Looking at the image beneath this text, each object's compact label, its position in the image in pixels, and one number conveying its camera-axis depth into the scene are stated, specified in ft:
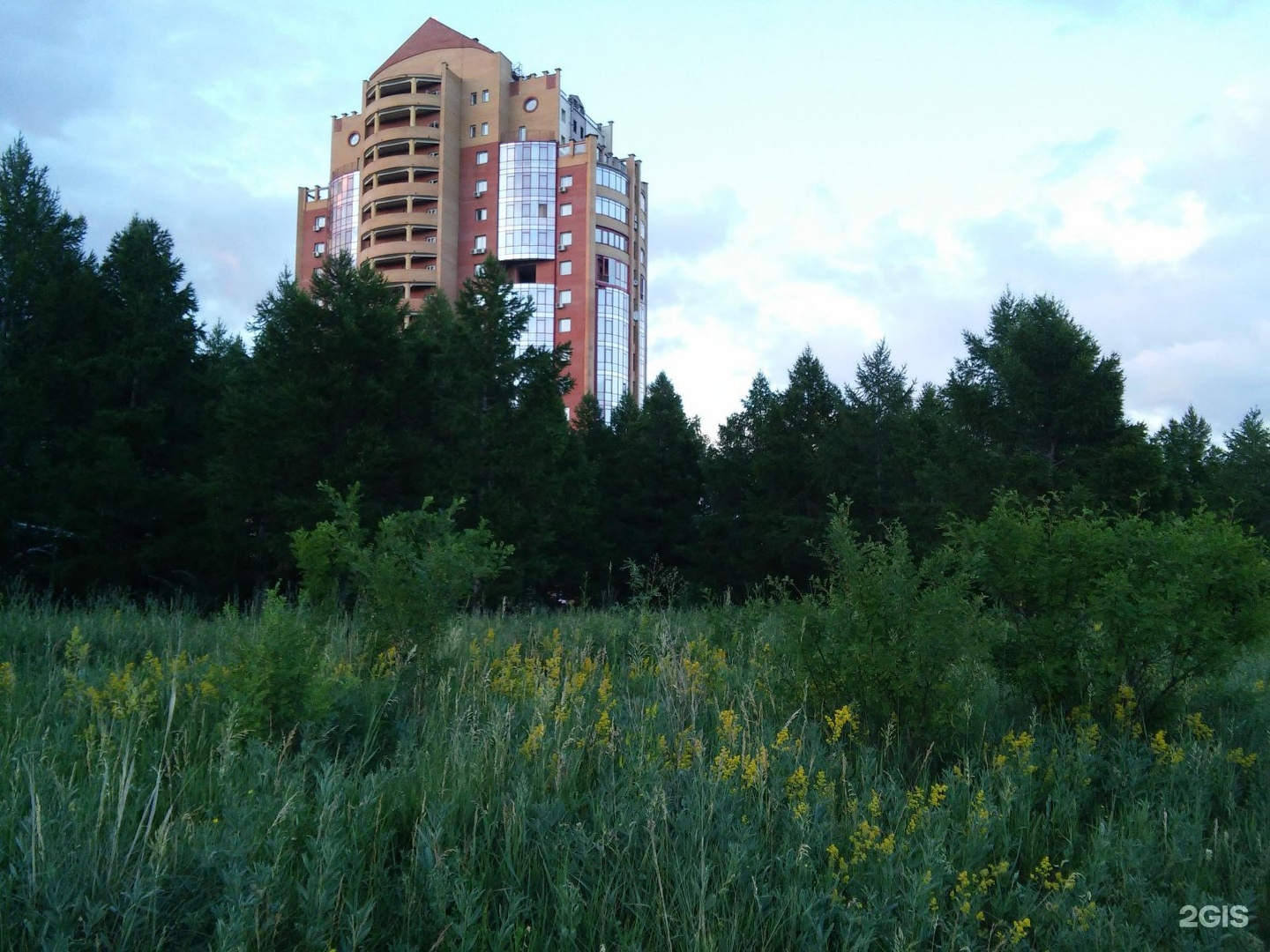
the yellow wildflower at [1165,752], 15.55
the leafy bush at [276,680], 14.75
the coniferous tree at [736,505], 96.43
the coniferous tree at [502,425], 68.18
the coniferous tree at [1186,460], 78.12
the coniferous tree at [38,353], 58.80
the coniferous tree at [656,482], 104.06
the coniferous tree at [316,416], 59.88
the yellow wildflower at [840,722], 15.81
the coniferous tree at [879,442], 90.38
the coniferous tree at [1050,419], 72.64
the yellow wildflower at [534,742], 14.06
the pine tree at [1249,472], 121.19
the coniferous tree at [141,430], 59.47
